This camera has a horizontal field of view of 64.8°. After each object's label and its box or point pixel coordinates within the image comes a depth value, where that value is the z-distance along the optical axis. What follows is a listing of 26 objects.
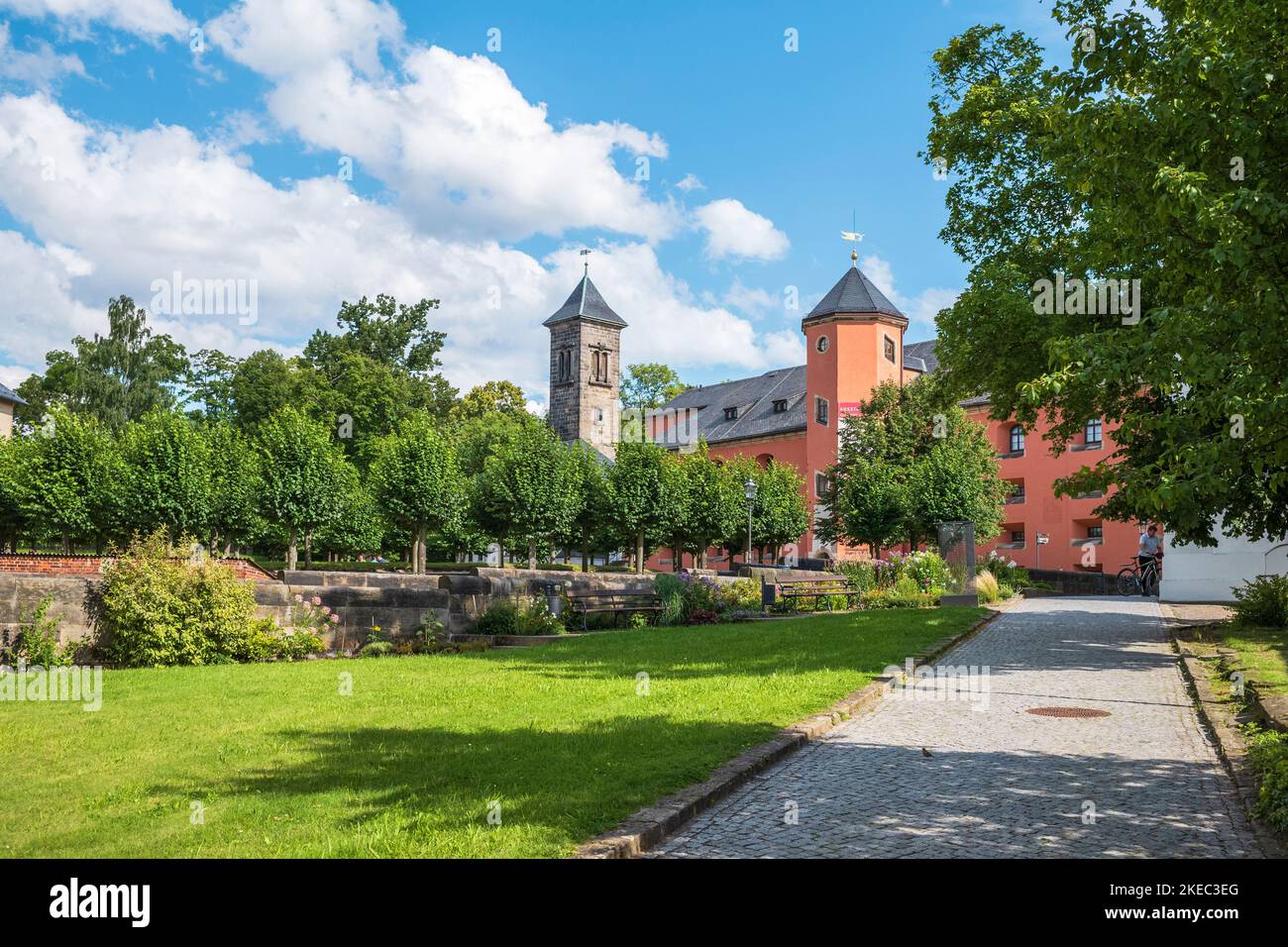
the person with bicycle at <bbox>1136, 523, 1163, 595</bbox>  29.66
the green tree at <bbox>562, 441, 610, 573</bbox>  43.62
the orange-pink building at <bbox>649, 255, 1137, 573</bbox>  46.75
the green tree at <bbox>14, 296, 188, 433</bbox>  57.53
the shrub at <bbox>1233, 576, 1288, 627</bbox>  16.23
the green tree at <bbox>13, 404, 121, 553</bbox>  35.19
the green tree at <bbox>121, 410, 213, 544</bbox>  34.84
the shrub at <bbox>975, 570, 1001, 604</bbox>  24.20
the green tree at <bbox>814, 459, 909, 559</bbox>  40.03
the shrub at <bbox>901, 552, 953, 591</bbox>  24.22
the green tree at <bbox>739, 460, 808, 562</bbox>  47.22
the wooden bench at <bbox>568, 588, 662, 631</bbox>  19.05
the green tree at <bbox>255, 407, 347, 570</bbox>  37.78
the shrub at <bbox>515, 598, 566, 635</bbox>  17.30
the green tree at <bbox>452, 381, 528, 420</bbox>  73.06
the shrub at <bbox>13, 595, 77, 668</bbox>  12.09
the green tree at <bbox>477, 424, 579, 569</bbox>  41.53
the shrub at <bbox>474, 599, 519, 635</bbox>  16.84
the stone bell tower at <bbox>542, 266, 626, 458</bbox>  76.94
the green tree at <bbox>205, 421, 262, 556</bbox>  37.16
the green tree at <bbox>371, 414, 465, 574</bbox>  39.38
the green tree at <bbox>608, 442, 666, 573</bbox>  43.19
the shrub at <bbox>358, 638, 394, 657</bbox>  14.76
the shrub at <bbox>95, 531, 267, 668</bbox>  12.79
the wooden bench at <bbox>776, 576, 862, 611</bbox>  23.67
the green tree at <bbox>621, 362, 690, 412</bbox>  82.31
